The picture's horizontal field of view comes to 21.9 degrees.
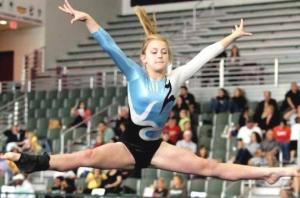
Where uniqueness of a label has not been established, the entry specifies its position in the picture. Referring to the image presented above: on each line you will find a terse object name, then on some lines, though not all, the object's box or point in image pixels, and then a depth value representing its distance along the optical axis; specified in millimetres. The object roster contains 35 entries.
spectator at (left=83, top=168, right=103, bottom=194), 13656
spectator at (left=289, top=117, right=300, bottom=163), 12823
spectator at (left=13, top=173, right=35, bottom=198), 13508
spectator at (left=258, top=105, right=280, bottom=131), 14023
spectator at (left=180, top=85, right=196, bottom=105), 15672
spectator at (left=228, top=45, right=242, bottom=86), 17312
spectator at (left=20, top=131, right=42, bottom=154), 15922
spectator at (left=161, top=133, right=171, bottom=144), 14255
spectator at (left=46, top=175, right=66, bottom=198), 13984
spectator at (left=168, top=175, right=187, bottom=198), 12578
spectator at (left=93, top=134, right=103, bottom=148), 15128
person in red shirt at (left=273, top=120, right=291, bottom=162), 13109
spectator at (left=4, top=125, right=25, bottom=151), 16609
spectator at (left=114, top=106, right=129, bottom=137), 15035
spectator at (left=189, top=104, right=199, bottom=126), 15307
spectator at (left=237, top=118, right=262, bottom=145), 13688
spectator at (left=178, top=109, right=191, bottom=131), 14844
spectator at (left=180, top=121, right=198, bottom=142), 14516
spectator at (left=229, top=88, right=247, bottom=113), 15414
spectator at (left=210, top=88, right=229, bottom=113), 15633
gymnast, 6031
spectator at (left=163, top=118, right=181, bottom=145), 14523
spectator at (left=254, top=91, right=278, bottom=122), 14227
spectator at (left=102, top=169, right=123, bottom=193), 13342
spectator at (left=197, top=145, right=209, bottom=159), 13466
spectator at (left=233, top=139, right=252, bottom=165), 13047
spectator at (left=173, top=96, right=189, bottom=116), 15359
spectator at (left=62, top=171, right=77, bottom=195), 13870
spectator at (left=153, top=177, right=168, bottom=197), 12473
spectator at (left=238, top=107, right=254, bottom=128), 14346
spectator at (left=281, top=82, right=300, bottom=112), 14258
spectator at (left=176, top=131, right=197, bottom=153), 14172
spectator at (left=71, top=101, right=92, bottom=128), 17328
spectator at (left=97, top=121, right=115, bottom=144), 15410
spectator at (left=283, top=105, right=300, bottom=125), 14039
